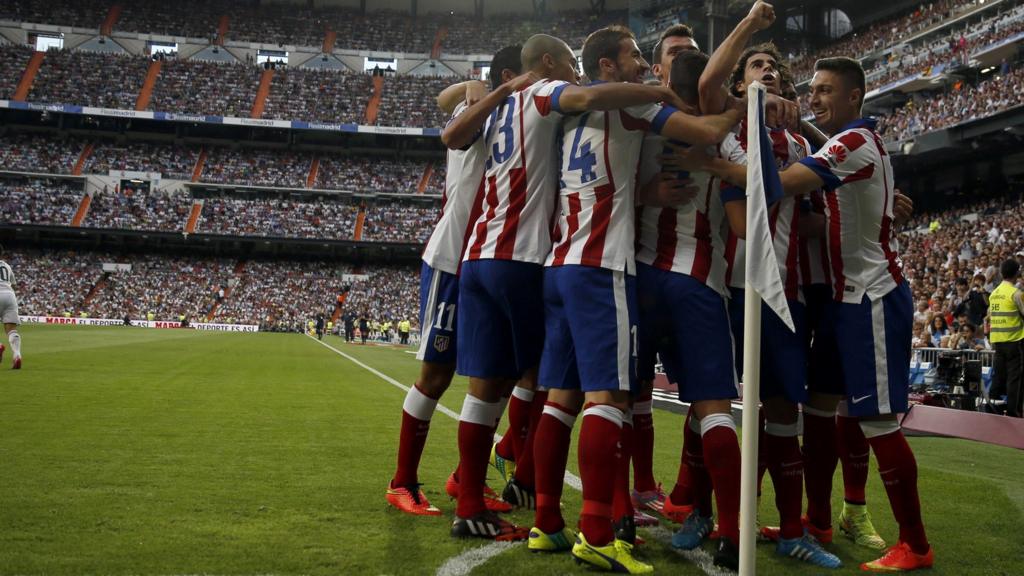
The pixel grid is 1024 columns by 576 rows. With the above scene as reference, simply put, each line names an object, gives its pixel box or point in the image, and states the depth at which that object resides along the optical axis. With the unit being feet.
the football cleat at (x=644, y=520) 15.05
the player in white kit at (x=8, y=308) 43.83
